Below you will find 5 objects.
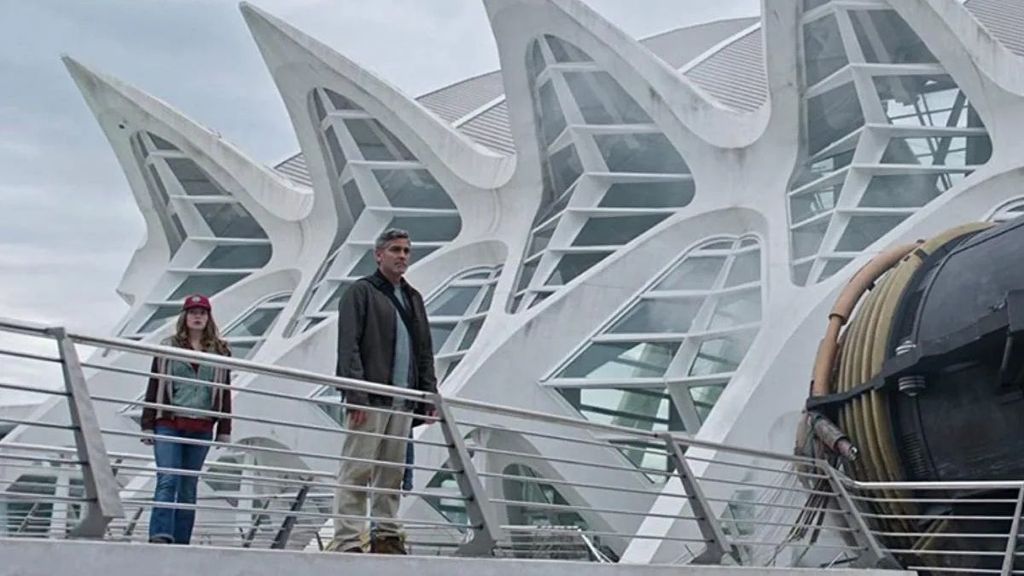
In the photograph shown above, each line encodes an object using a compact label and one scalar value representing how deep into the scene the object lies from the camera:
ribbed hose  8.82
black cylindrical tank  7.94
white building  15.48
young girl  5.40
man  5.40
